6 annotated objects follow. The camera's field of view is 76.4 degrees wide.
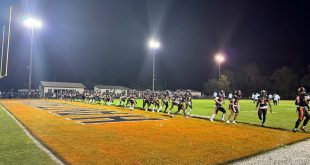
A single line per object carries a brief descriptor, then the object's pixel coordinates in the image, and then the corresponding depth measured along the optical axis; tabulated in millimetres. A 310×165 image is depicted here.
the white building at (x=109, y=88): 68445
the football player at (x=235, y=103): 12828
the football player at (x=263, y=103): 12275
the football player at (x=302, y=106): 10337
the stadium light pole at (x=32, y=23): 33104
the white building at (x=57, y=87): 54479
